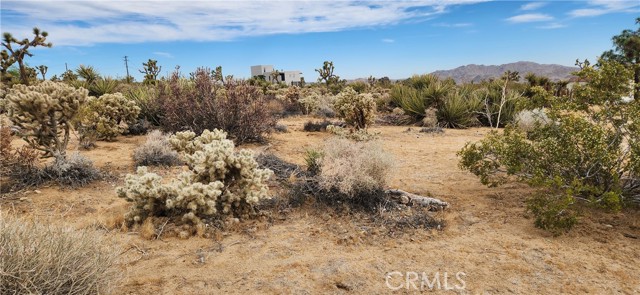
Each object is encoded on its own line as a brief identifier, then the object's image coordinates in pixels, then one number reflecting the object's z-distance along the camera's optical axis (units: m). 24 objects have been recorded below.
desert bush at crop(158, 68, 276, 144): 8.73
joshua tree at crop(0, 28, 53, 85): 17.09
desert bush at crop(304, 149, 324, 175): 5.53
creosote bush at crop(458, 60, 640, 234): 3.88
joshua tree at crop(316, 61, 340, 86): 32.91
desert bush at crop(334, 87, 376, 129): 9.73
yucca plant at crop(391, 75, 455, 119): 12.73
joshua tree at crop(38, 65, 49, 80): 32.28
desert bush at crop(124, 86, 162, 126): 10.45
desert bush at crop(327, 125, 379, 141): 7.41
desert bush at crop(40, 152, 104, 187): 5.43
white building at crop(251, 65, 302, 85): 69.31
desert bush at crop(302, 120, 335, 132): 11.32
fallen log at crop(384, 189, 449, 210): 4.64
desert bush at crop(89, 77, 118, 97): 13.62
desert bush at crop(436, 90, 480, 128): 12.01
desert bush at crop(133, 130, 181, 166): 6.59
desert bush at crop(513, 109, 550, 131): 10.15
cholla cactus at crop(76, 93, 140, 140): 8.58
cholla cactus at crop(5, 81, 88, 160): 5.23
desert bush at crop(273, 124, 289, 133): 10.81
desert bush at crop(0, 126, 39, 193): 5.31
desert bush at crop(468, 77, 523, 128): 12.45
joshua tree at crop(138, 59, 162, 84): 27.39
